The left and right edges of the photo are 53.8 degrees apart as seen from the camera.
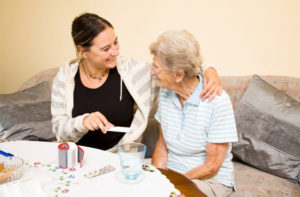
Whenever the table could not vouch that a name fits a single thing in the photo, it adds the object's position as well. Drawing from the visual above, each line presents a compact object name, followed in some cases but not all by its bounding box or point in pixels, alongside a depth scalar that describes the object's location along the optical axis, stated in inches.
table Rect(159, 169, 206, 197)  39.1
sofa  64.7
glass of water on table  40.6
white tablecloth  37.7
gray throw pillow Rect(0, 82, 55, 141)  84.1
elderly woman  53.3
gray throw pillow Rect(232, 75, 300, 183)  70.4
